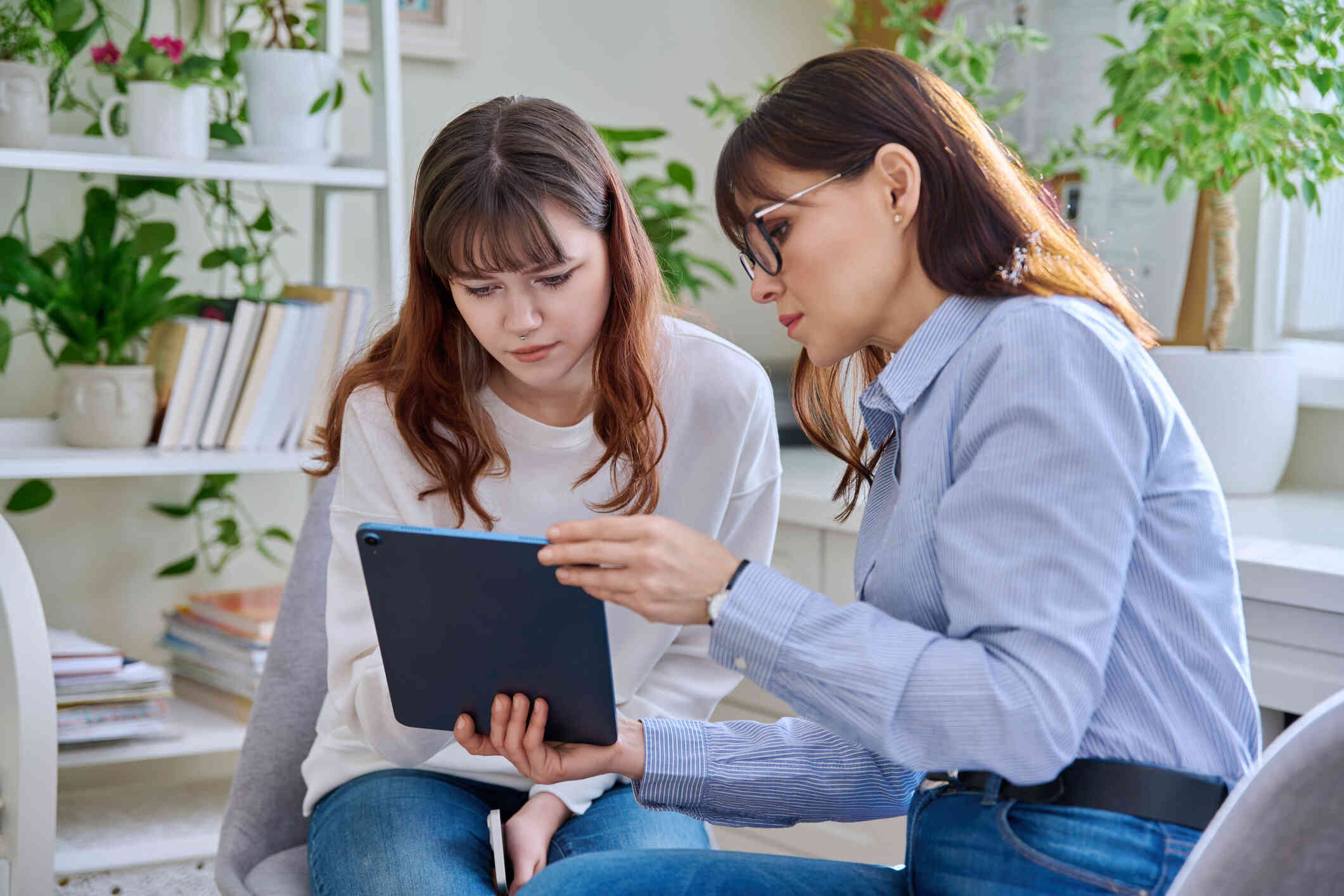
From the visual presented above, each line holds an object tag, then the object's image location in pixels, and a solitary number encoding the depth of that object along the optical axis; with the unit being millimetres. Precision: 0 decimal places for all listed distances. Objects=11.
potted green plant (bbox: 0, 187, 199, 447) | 3630
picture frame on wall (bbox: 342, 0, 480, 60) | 3982
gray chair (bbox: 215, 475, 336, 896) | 3088
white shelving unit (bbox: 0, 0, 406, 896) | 3572
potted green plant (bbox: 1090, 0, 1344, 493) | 3354
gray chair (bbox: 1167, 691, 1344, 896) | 2423
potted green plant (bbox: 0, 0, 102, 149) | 3524
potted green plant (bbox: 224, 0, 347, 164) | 3671
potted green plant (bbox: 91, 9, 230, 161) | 3580
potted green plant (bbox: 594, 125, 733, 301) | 3991
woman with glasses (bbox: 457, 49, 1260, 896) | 2581
